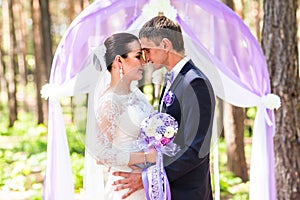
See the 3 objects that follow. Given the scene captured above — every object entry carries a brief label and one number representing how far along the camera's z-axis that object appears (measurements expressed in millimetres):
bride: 3129
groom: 3088
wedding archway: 3738
